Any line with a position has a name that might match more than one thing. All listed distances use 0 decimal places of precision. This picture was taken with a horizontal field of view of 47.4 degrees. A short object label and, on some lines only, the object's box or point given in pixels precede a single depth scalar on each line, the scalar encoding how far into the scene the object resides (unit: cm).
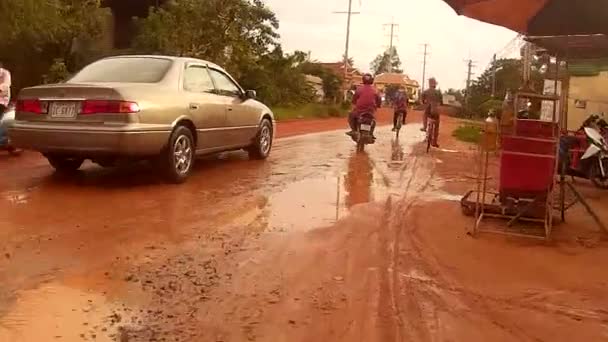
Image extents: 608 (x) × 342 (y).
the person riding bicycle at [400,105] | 1947
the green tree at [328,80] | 4882
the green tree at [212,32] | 1905
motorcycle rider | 1391
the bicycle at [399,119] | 1957
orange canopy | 657
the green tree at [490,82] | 4939
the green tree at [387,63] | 9181
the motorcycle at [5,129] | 982
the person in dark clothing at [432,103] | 1598
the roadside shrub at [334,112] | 3522
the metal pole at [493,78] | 5571
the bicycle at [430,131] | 1532
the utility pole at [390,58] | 8936
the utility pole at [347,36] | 5498
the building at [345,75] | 5328
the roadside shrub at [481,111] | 4599
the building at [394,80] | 8491
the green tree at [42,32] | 1185
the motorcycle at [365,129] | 1367
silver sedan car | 746
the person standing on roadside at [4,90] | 1053
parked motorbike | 993
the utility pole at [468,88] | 6105
